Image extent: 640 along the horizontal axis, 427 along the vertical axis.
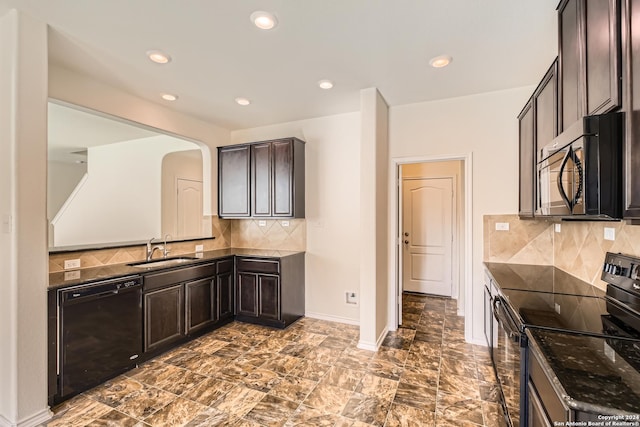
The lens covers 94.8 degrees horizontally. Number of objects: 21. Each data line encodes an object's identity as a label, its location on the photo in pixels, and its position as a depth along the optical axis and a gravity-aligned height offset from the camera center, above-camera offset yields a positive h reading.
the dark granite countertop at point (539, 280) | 2.02 -0.53
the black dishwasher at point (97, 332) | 2.22 -0.97
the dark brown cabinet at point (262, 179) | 3.86 +0.48
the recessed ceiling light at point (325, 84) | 2.91 +1.31
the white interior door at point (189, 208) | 5.26 +0.12
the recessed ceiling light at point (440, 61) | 2.45 +1.30
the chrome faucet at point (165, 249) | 3.59 -0.43
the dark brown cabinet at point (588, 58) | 1.22 +0.75
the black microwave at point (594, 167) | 1.20 +0.20
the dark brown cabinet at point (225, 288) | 3.69 -0.95
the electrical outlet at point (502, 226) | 3.07 -0.14
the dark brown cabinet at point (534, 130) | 1.98 +0.65
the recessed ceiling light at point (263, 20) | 1.91 +1.30
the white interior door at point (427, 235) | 4.95 -0.38
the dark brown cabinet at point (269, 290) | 3.68 -0.98
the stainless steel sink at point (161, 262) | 3.24 -0.55
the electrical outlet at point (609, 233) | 1.89 -0.14
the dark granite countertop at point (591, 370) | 0.81 -0.52
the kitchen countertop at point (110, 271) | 2.30 -0.52
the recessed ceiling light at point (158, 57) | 2.36 +1.30
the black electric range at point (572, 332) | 0.91 -0.53
